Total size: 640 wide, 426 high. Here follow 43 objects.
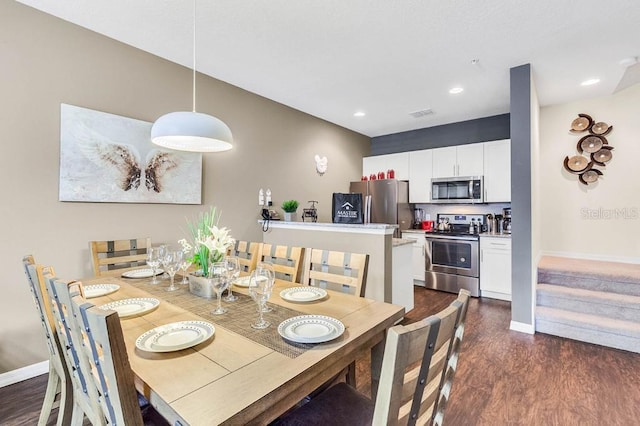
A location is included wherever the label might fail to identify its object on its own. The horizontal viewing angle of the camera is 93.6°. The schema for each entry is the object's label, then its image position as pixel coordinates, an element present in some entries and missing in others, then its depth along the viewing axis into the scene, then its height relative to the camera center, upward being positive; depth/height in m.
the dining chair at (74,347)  0.98 -0.48
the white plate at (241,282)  1.84 -0.41
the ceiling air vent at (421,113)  4.46 +1.59
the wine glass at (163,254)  1.82 -0.23
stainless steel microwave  4.51 +0.43
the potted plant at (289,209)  3.96 +0.10
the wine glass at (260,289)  1.24 -0.31
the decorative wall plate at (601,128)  3.95 +1.18
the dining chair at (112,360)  0.76 -0.39
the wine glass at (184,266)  1.87 -0.32
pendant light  1.70 +0.51
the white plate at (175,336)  1.04 -0.45
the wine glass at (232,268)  1.45 -0.25
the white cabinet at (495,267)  4.00 -0.68
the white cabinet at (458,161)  4.54 +0.89
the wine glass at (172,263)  1.80 -0.28
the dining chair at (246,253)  2.40 -0.31
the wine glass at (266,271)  1.29 -0.24
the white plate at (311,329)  1.09 -0.44
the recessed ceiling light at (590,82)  3.42 +1.58
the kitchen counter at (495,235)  4.01 -0.24
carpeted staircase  2.80 -0.88
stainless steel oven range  4.23 -0.62
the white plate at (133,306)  1.36 -0.43
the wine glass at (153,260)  1.89 -0.28
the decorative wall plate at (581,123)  4.05 +1.29
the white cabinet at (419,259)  4.71 -0.66
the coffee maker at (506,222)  4.48 -0.07
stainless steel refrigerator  4.97 +0.27
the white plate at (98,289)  1.62 -0.41
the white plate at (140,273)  2.05 -0.40
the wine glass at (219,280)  1.39 -0.29
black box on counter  3.35 +0.10
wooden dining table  0.78 -0.47
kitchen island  2.89 -0.30
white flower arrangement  1.64 -0.17
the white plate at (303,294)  1.58 -0.43
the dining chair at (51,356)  1.31 -0.67
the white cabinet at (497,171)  4.30 +0.67
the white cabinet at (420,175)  5.03 +0.71
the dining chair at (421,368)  0.63 -0.37
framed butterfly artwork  2.43 +0.48
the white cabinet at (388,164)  5.29 +0.97
